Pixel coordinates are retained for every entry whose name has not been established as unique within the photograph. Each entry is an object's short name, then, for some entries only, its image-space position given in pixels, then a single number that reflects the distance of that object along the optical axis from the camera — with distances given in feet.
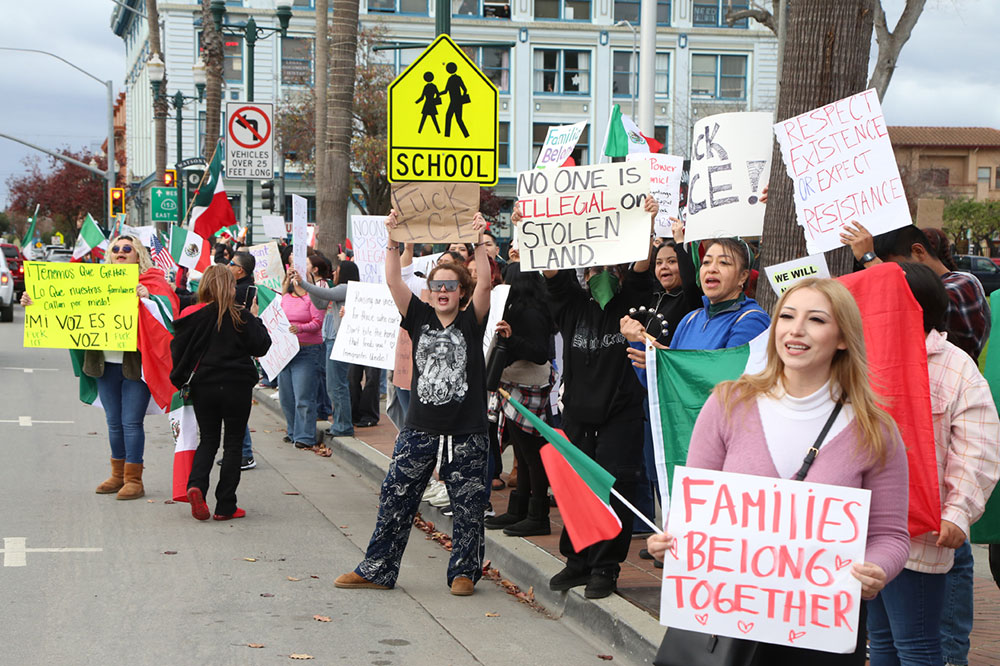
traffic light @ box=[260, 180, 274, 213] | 83.35
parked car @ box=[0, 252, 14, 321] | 99.09
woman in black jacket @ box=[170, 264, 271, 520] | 28.55
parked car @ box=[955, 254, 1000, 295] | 131.03
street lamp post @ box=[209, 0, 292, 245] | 70.79
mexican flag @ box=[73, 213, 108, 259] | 44.47
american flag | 54.39
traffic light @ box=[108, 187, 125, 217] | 126.31
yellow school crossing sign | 25.75
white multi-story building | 172.55
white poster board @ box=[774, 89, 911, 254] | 17.57
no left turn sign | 64.39
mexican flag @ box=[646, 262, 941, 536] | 13.07
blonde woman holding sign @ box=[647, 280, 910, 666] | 10.99
